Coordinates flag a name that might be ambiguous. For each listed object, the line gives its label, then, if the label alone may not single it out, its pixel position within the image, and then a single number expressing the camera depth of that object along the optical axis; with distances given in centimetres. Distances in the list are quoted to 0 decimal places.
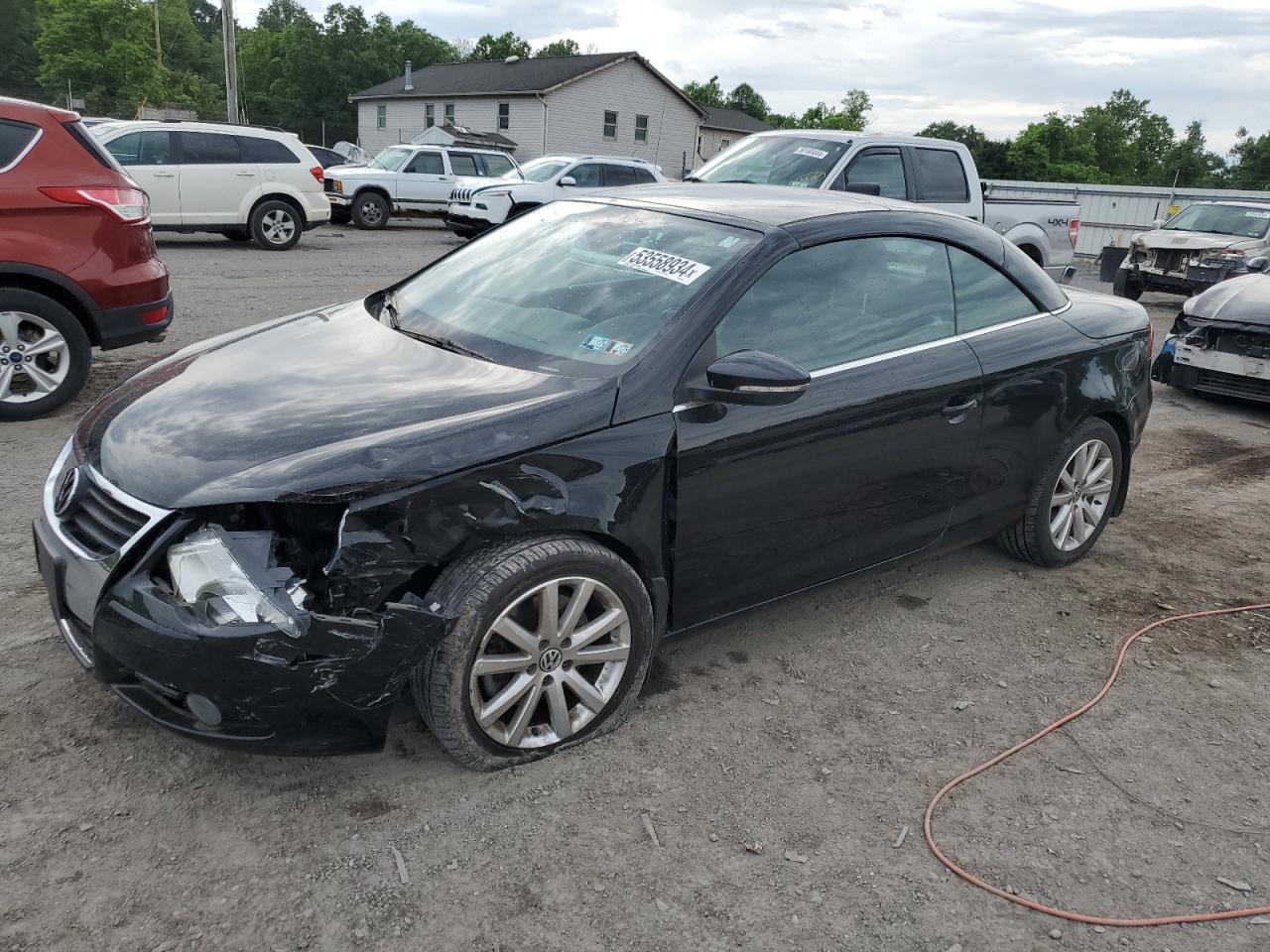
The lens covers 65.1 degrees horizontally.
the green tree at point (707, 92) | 8131
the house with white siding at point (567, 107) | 4350
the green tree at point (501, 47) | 7669
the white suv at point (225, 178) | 1345
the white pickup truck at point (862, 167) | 923
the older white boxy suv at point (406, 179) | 1989
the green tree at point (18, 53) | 6825
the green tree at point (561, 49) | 7614
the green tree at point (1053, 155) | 6138
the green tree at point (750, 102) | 8844
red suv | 547
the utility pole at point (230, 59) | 2525
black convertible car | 251
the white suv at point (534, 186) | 1773
